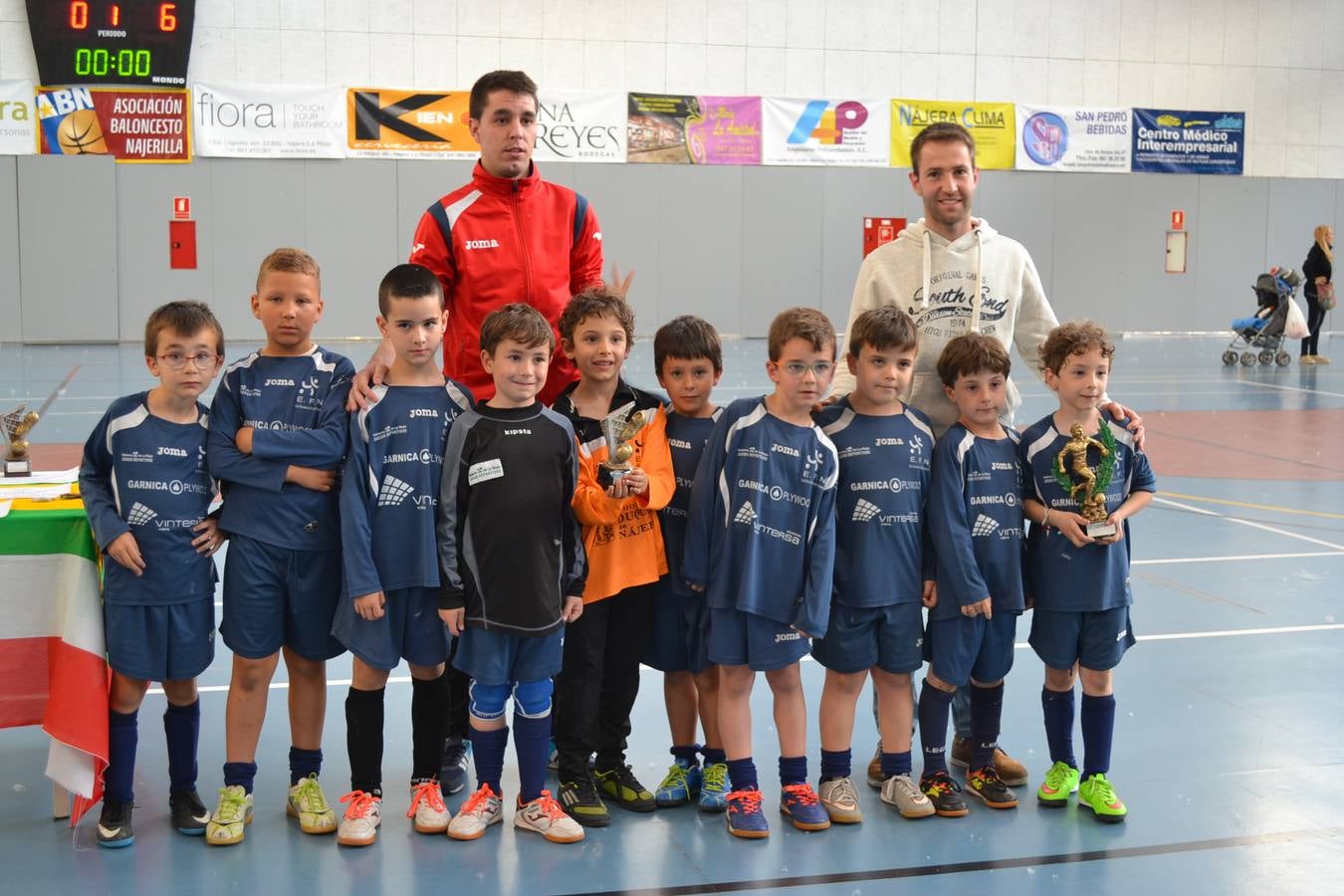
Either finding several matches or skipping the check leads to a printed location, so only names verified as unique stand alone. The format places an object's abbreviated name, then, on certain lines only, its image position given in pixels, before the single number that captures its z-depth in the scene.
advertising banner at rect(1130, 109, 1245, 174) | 22.31
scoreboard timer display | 18.17
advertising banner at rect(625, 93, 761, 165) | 20.61
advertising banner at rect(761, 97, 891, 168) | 21.12
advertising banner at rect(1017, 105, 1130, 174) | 21.91
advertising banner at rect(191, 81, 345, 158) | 19.05
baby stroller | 17.11
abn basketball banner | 18.52
